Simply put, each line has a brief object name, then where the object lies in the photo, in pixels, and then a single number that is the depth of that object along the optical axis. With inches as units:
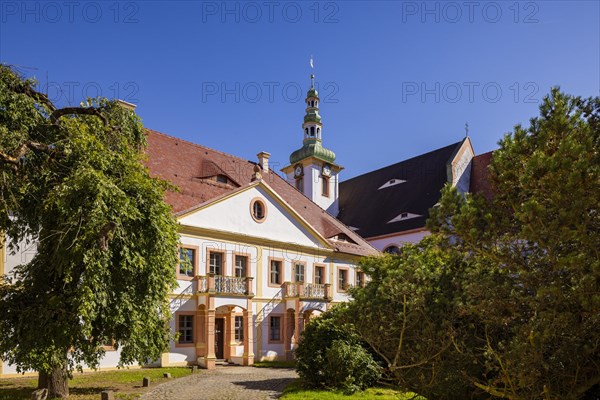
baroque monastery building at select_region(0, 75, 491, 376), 888.3
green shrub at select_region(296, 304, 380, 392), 578.6
